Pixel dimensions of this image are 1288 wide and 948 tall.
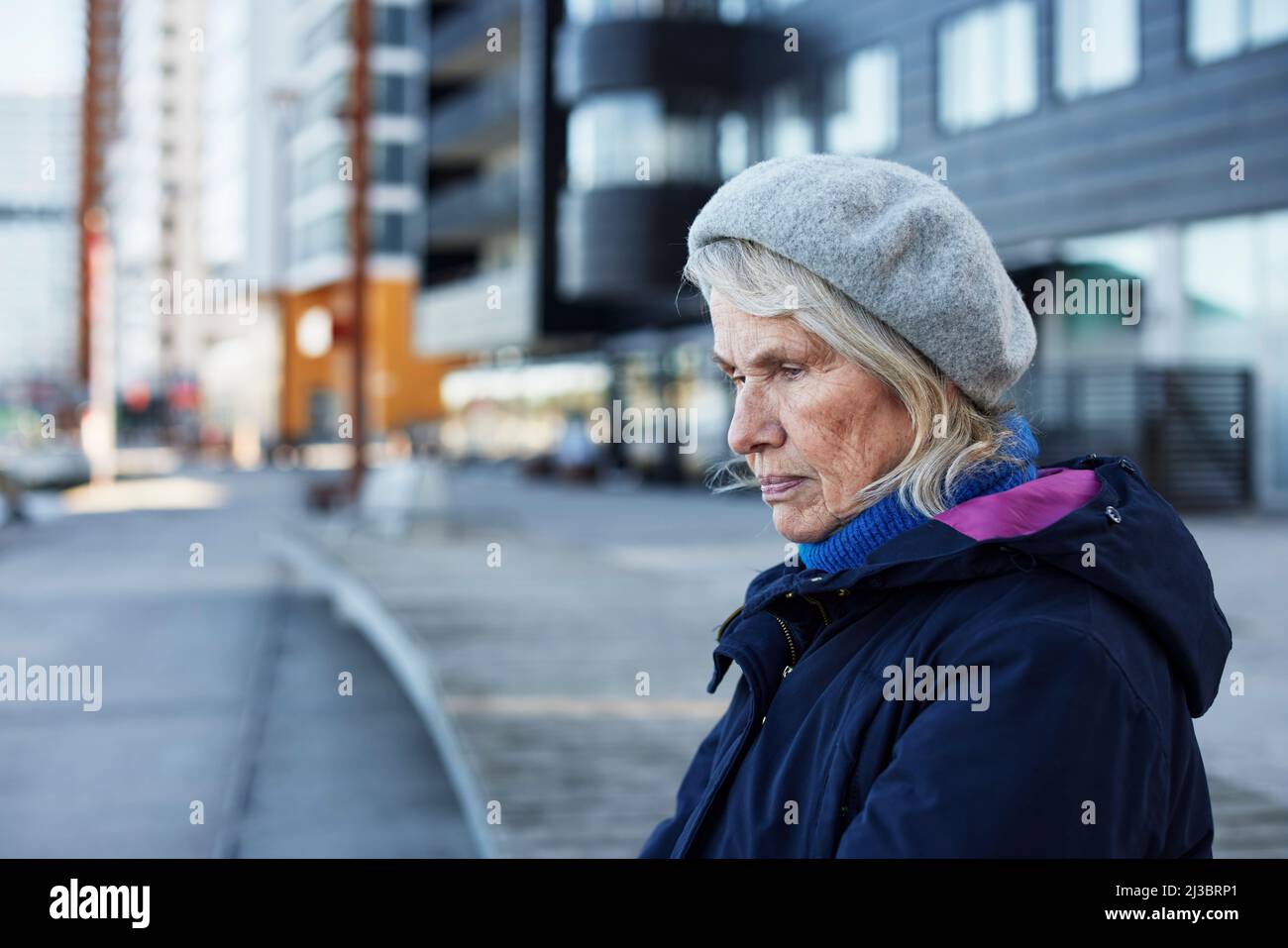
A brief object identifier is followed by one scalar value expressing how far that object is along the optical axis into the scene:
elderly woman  1.21
